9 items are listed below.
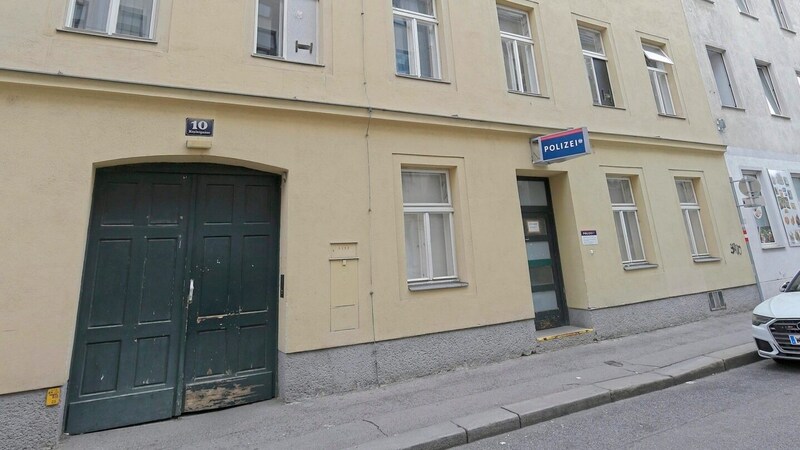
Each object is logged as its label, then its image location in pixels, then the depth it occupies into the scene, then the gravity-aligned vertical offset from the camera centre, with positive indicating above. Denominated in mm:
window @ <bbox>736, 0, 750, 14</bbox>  12258 +8733
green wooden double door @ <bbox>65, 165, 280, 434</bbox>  4324 +84
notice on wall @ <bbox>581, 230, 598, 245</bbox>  7215 +832
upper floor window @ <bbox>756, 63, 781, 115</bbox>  11797 +5764
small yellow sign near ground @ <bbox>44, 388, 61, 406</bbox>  3820 -887
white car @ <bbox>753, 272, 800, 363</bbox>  5113 -834
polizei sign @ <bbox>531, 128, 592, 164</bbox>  6214 +2380
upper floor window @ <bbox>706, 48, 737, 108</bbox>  10789 +5681
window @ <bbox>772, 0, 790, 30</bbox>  13055 +9015
